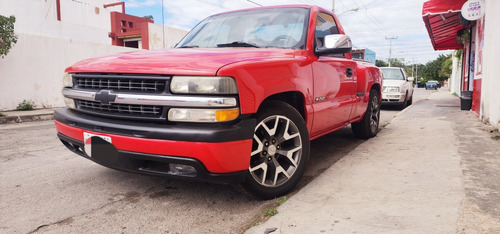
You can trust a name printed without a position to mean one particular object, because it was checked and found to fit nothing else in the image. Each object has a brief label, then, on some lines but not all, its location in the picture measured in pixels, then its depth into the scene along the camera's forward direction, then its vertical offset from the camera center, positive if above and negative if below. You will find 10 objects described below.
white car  11.45 -0.14
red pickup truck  2.27 -0.16
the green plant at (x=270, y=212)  2.40 -0.89
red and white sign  7.66 +1.62
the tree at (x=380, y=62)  95.39 +5.62
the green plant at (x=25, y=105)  10.60 -0.62
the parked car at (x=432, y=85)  53.22 -0.39
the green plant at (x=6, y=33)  9.27 +1.39
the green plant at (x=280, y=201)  2.62 -0.90
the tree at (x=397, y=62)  113.01 +6.82
